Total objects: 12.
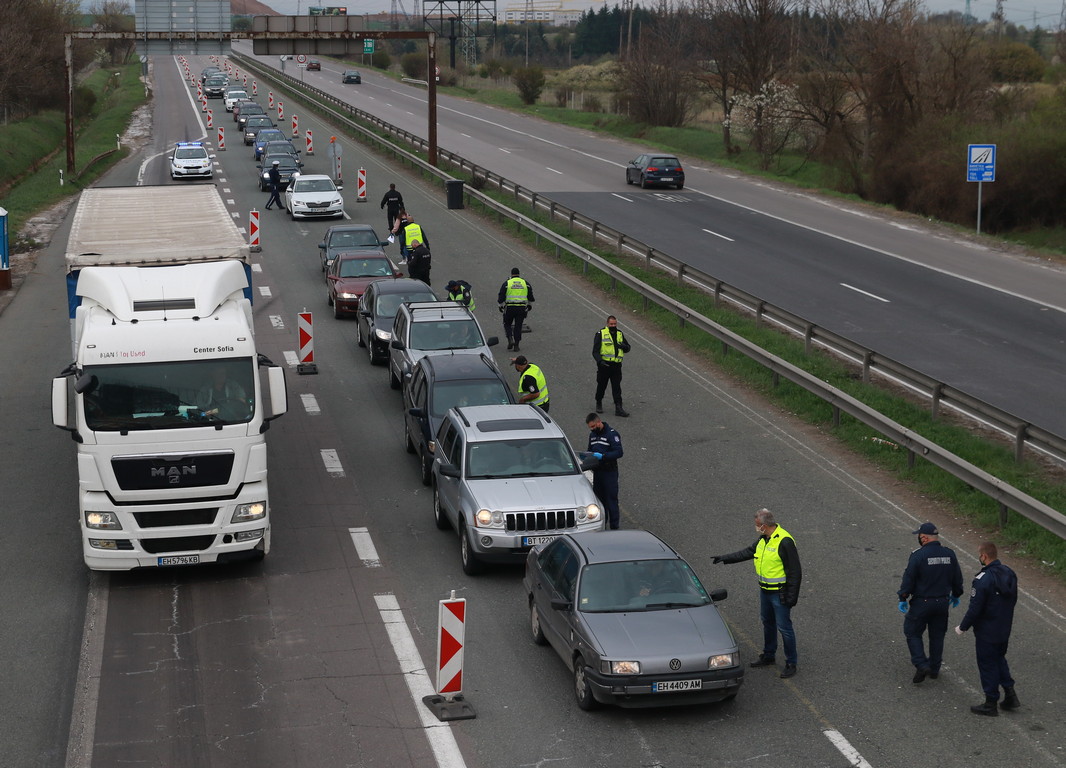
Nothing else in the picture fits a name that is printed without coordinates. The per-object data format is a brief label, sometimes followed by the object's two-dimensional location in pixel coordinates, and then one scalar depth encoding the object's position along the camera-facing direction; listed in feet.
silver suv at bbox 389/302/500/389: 66.03
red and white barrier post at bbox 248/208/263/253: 113.70
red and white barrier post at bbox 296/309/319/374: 74.02
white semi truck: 41.68
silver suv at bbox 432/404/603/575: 43.88
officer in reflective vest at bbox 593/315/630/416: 64.64
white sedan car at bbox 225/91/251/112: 257.85
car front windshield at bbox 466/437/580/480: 46.70
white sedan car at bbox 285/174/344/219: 129.70
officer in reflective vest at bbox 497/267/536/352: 77.30
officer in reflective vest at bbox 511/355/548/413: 58.29
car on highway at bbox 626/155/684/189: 159.63
